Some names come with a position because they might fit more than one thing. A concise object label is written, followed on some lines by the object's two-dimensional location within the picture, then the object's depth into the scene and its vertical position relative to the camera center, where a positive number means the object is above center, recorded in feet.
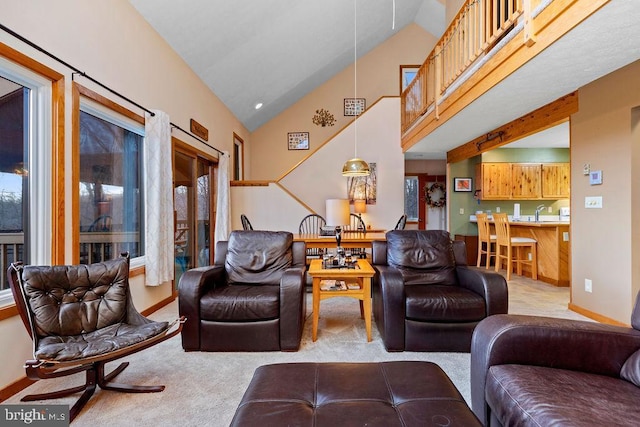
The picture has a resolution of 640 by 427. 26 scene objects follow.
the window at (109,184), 8.98 +0.97
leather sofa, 3.54 -2.07
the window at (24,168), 6.73 +1.05
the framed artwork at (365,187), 21.11 +1.70
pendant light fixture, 14.37 +5.01
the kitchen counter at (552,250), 15.48 -1.97
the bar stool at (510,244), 16.80 -1.77
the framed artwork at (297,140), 26.45 +6.09
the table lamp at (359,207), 20.81 +0.35
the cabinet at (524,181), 21.18 +2.06
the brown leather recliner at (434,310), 7.97 -2.49
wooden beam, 11.84 +3.80
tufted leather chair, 5.40 -2.18
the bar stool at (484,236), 18.95 -1.54
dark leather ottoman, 3.36 -2.22
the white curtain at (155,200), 10.84 +0.47
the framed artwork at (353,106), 26.09 +8.79
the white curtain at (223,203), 17.80 +0.58
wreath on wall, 26.71 +1.43
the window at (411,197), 27.07 +1.28
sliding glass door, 14.42 +0.13
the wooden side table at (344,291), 8.79 -2.14
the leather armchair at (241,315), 8.07 -2.63
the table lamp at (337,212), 15.51 +0.02
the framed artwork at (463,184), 22.70 +1.99
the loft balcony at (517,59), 6.77 +3.93
